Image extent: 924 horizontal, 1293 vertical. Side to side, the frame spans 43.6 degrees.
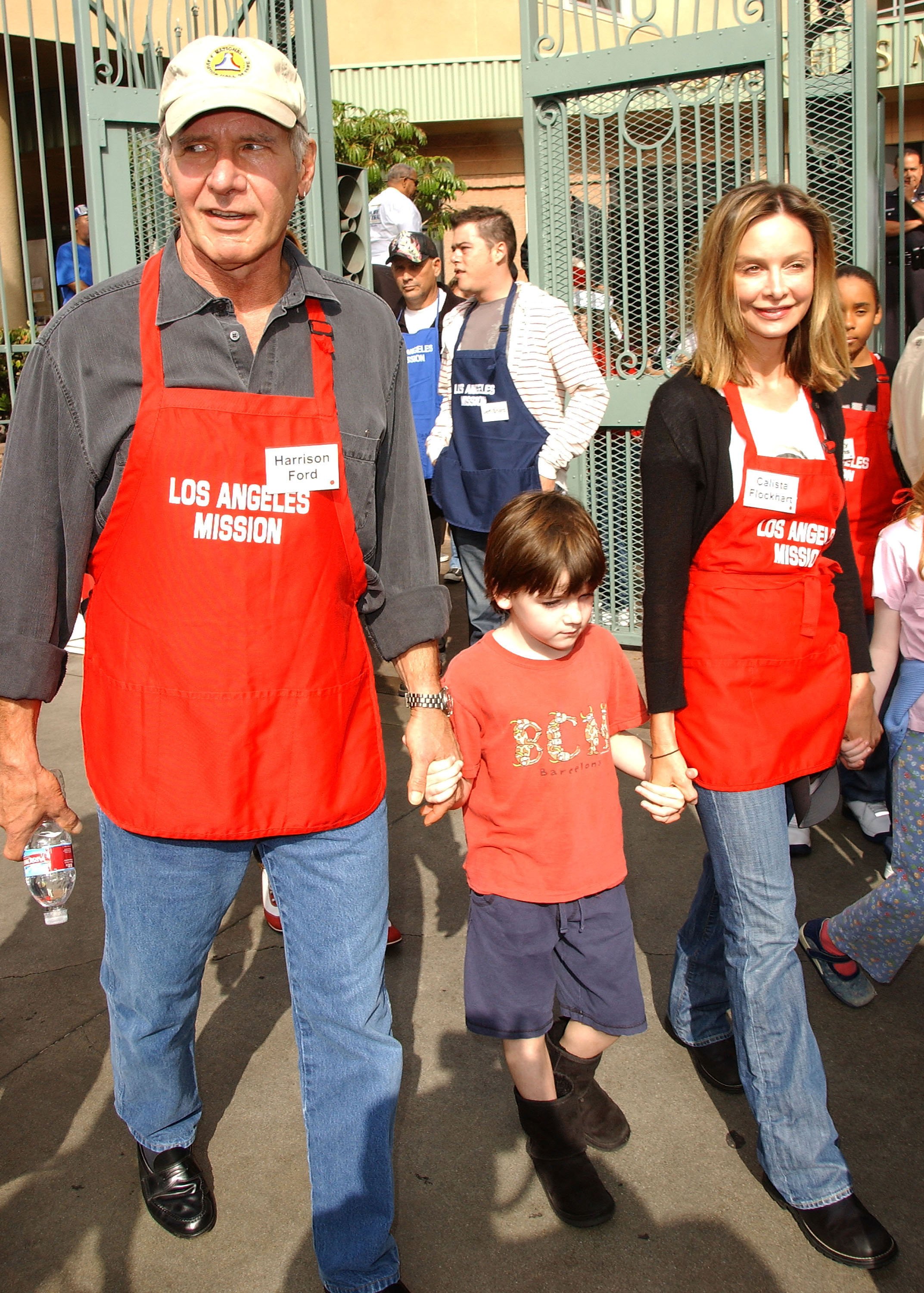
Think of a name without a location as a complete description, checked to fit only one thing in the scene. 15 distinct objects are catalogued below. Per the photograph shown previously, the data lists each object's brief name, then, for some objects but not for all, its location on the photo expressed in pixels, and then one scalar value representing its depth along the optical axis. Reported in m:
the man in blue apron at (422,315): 5.95
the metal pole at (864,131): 5.24
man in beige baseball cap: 1.91
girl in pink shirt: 2.88
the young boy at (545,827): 2.41
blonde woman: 2.32
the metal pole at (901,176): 5.09
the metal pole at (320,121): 4.88
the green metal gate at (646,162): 5.39
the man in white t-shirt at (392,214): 8.03
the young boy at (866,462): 4.22
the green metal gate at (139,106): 4.93
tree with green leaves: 18.36
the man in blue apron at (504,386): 4.76
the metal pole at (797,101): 5.36
